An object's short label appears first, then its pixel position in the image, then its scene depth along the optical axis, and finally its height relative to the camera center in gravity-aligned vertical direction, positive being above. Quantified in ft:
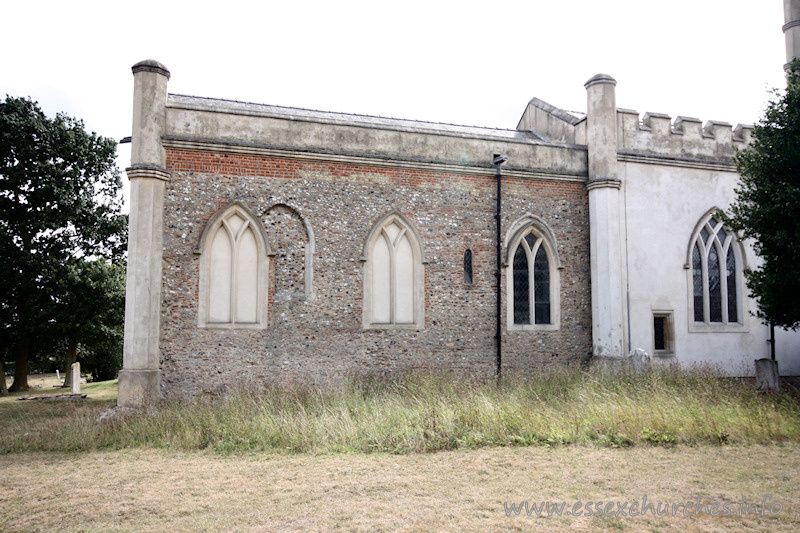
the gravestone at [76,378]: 66.08 -7.19
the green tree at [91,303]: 66.08 +1.72
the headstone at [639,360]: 43.19 -3.39
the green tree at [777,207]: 36.40 +7.26
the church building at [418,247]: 39.04 +5.38
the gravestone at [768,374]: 46.32 -4.80
